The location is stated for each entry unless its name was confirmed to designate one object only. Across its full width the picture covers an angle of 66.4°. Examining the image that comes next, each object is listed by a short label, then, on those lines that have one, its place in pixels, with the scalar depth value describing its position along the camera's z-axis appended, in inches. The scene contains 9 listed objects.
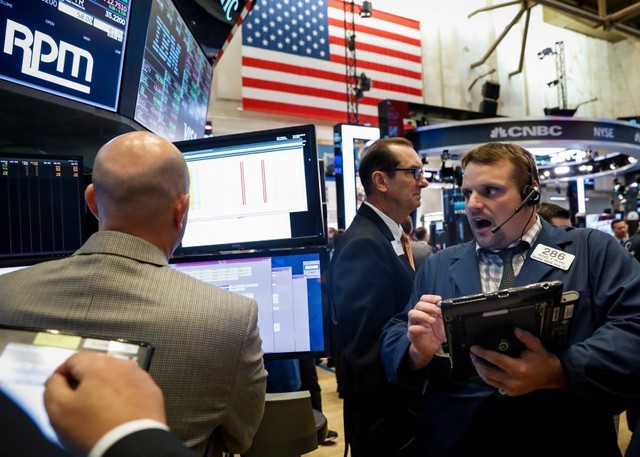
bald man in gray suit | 40.4
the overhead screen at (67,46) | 63.2
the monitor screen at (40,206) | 67.3
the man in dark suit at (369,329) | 72.1
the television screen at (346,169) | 165.3
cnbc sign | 353.7
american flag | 393.1
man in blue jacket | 51.9
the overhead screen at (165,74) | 85.4
